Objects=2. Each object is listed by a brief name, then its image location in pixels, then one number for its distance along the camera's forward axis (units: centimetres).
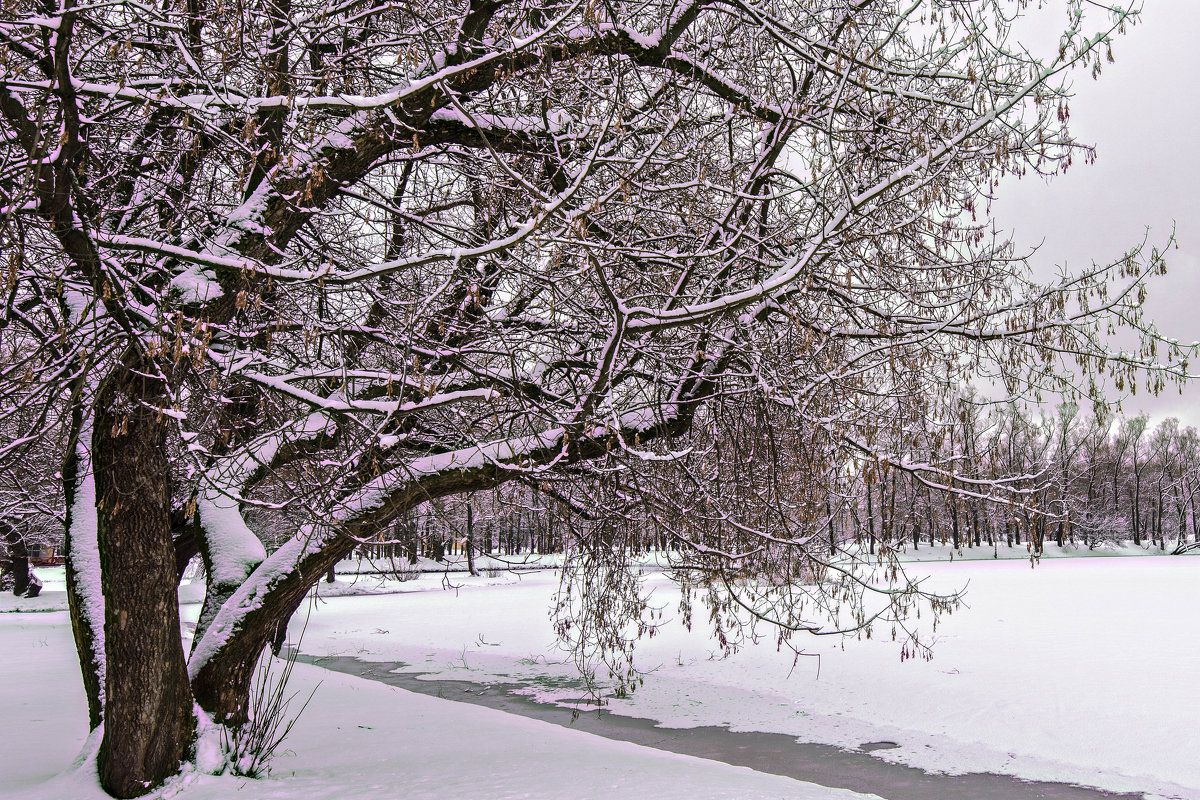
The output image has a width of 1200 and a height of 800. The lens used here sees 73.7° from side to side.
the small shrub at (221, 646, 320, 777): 603
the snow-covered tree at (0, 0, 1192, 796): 441
